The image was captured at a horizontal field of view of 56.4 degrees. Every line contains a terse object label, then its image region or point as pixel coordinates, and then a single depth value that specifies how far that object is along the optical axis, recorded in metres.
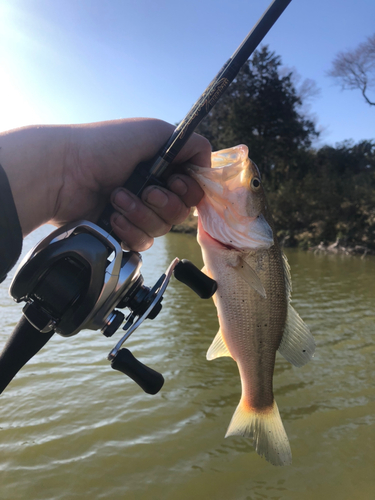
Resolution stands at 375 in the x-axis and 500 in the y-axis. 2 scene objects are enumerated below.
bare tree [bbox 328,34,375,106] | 19.55
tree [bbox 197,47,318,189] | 26.66
